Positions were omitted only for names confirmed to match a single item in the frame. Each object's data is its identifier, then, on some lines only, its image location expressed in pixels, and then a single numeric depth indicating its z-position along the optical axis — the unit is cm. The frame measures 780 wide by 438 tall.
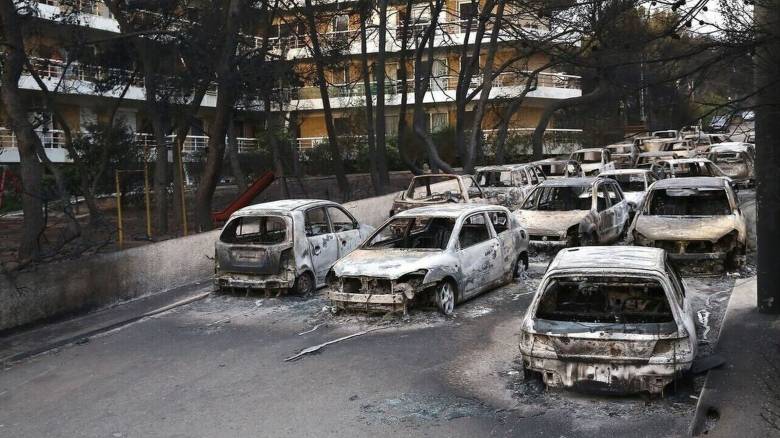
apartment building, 3036
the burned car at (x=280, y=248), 1232
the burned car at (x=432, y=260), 1052
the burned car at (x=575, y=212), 1505
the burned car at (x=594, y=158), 2791
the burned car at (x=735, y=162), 2698
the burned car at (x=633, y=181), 1985
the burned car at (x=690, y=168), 2161
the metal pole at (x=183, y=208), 1796
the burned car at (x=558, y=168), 2447
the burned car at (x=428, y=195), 1866
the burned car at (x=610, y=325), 688
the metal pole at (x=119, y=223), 1582
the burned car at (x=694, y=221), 1257
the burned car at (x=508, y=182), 2062
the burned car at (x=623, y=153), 3030
